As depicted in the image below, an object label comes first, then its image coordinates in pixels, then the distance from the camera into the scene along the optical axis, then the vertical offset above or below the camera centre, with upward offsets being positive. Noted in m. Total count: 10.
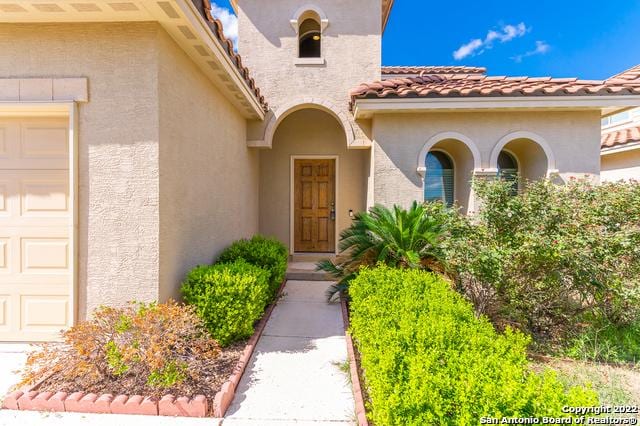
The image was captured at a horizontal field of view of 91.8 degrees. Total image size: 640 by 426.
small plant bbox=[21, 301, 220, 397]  3.45 -1.65
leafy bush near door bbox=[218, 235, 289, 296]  6.24 -0.87
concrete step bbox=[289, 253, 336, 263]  9.67 -1.34
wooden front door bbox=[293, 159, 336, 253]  9.79 +0.29
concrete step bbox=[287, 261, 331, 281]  8.20 -1.61
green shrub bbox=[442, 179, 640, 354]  4.47 -0.58
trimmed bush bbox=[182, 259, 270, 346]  4.35 -1.23
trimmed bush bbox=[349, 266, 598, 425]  2.24 -1.26
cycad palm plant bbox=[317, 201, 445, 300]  5.71 -0.53
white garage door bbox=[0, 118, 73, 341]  4.40 -0.22
